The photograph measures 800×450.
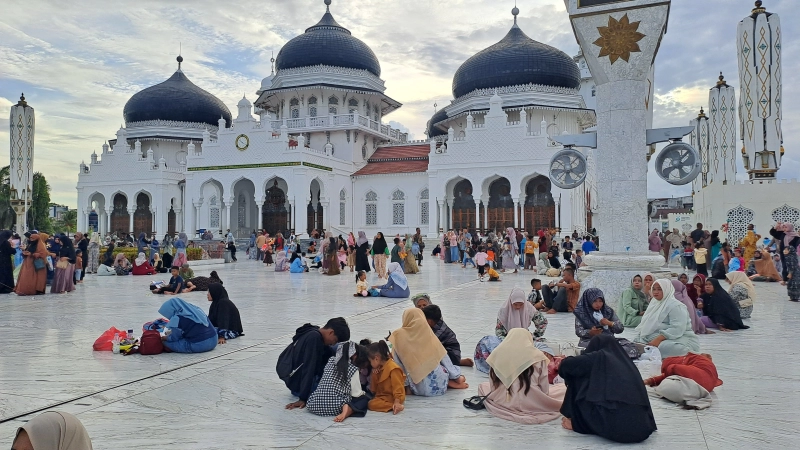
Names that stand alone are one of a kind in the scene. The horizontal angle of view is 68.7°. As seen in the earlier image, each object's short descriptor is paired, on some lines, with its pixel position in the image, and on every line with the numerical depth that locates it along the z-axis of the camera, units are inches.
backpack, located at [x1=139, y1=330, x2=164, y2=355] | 221.0
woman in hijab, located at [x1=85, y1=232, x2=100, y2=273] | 639.1
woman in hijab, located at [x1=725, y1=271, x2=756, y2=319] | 290.4
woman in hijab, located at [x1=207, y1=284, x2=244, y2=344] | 250.7
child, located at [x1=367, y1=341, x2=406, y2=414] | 155.9
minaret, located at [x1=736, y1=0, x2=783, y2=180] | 853.8
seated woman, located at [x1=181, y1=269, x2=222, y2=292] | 435.0
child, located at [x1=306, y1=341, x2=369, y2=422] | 150.4
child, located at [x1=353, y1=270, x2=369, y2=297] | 411.8
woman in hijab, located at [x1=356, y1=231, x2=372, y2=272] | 564.4
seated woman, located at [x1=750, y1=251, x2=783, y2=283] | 506.9
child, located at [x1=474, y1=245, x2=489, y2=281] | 555.2
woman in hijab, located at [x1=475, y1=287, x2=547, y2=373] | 215.8
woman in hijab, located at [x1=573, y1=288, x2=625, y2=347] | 217.9
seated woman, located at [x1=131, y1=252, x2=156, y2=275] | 608.7
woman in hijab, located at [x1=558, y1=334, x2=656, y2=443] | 130.8
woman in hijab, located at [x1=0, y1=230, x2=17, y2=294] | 428.5
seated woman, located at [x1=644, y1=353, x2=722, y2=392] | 161.9
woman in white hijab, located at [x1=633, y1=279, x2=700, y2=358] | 208.1
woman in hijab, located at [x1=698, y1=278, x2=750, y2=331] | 268.4
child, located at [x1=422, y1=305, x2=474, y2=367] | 194.1
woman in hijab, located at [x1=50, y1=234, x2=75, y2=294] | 427.8
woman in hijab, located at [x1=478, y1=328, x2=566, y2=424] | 148.6
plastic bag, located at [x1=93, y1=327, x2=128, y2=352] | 226.4
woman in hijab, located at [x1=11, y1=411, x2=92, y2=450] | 81.7
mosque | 1058.1
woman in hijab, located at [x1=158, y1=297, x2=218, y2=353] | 221.1
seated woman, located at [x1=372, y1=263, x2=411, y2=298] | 404.2
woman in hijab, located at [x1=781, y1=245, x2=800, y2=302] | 371.6
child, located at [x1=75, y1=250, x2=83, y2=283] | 493.9
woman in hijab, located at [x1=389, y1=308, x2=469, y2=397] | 167.5
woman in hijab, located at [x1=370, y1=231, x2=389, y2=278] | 566.3
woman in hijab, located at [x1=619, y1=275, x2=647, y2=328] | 272.2
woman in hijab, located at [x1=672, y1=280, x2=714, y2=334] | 255.9
